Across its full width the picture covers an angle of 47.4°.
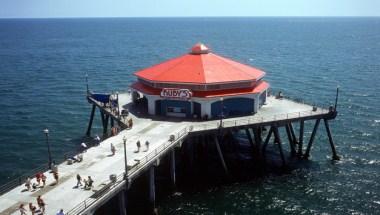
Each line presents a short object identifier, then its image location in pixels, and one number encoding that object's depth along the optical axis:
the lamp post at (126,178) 37.38
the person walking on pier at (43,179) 36.59
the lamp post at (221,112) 50.38
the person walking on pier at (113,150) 43.56
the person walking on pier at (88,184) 35.84
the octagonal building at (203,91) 54.31
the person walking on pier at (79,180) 36.07
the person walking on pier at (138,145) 44.09
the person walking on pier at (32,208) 31.89
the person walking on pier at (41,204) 32.11
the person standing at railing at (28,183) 35.99
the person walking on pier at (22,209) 31.66
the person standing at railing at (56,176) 37.00
